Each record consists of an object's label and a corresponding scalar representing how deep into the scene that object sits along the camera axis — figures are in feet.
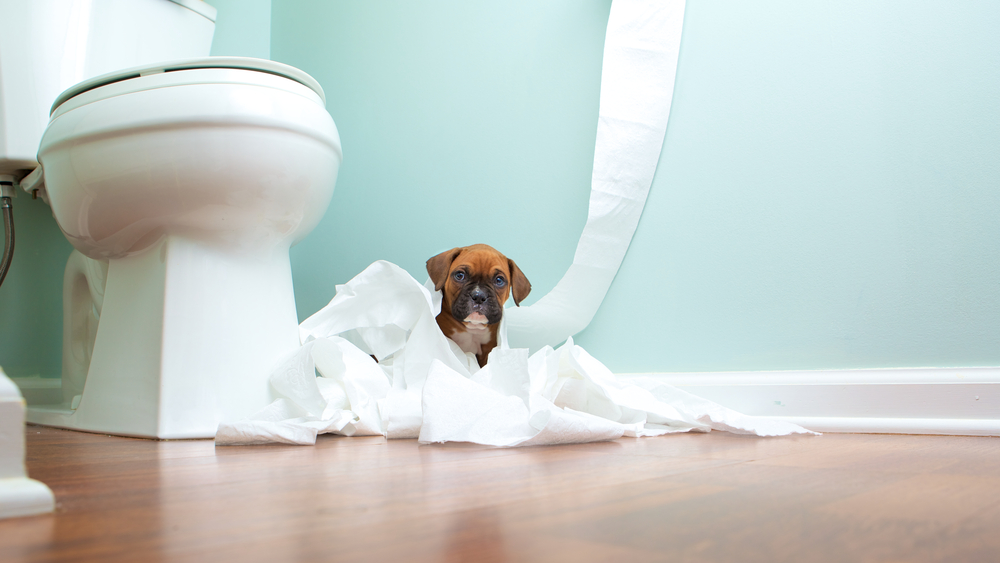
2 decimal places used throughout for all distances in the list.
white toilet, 3.20
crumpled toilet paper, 2.74
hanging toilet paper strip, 4.07
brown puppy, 3.99
